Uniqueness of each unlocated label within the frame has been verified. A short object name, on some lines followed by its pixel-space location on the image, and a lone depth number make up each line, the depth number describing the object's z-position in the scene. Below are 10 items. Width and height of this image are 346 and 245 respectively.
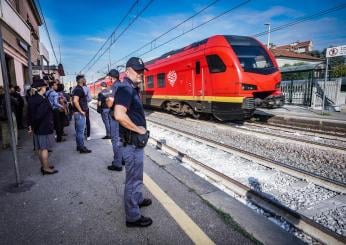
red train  8.78
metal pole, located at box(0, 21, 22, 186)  3.84
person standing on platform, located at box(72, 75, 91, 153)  6.10
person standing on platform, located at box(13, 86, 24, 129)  9.38
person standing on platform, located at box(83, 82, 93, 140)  6.95
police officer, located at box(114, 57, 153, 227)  2.82
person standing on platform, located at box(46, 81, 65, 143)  7.33
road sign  11.59
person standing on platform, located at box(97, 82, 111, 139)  7.14
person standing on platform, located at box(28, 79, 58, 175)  4.56
